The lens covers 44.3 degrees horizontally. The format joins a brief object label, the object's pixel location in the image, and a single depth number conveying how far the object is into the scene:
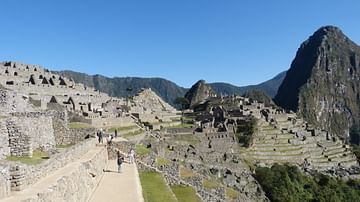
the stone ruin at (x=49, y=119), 10.37
